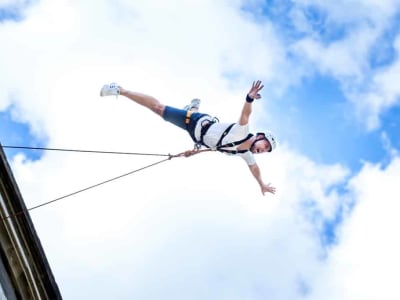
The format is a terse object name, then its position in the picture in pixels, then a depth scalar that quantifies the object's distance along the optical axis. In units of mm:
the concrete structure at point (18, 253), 11953
